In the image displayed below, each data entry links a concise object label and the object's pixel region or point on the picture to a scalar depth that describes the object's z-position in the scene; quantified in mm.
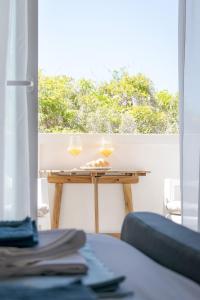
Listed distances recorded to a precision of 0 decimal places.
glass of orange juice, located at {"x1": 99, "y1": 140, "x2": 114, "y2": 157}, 3984
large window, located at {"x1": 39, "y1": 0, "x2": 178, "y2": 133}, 3838
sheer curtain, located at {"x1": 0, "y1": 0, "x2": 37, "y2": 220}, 2277
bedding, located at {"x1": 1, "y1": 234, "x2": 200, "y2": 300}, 897
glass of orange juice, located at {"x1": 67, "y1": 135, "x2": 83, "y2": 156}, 3959
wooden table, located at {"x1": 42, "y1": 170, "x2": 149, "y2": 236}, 3758
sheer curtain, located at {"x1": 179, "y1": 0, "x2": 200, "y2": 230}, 2457
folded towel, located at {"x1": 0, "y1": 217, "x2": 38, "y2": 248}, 1032
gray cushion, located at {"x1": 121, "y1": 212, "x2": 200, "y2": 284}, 1101
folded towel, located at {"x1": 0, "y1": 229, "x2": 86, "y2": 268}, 953
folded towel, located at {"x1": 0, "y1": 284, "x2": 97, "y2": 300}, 747
